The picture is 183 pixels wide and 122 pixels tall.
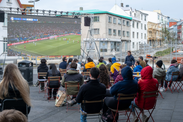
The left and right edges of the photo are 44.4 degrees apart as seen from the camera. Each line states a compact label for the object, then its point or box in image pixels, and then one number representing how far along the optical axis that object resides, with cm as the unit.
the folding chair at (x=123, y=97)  459
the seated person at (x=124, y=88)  465
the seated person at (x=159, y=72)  918
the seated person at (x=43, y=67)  1034
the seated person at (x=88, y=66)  1041
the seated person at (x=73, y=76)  690
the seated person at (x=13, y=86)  373
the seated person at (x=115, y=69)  955
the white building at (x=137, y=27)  5501
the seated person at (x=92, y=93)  464
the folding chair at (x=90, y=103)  462
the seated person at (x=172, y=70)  970
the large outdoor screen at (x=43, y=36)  2283
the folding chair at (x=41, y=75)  1014
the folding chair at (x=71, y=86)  674
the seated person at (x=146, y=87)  492
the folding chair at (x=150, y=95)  479
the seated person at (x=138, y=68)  988
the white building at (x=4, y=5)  2667
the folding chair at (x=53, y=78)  800
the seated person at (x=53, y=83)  809
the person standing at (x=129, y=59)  1270
